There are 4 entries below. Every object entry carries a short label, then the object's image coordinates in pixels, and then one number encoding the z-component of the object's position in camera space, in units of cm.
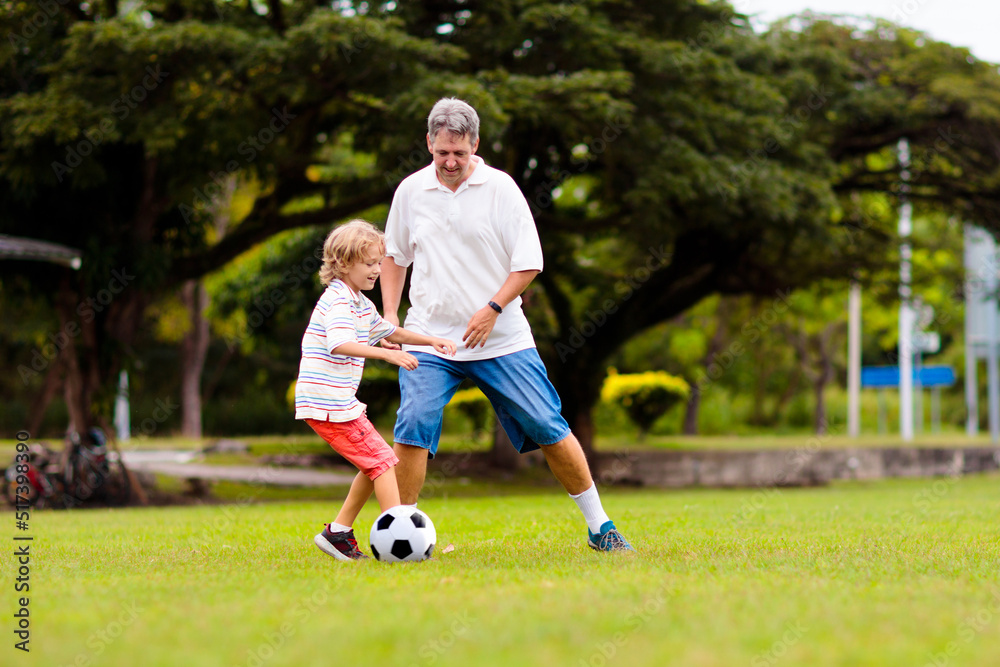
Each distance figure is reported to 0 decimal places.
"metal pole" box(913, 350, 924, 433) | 3644
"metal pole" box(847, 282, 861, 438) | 3148
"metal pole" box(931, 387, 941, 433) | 4234
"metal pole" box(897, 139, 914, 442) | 2611
